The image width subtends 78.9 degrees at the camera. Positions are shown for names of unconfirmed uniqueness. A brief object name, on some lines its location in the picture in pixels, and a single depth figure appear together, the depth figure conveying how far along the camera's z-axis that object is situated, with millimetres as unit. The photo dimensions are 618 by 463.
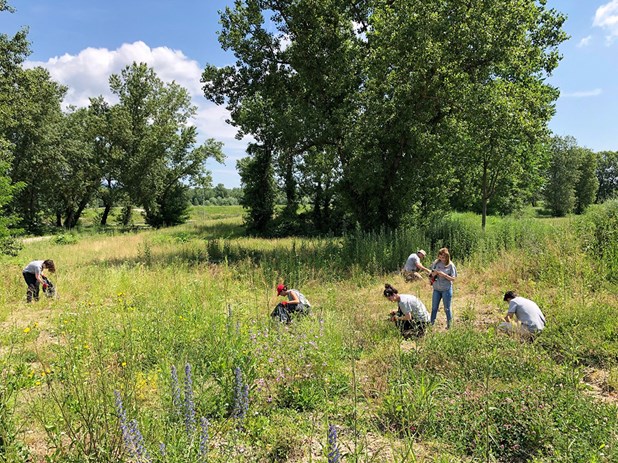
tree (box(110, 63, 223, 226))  35438
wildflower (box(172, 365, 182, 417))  3296
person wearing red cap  7551
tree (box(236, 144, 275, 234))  28734
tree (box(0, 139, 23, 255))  13344
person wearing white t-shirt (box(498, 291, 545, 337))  6301
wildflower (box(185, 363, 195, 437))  2939
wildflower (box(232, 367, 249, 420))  3144
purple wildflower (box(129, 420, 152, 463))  2571
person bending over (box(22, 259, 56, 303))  9445
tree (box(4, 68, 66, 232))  29598
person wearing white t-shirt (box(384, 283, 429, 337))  6930
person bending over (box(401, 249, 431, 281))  10234
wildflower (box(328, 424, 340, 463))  2214
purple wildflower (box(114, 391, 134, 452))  2602
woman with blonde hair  7656
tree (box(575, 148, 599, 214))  60594
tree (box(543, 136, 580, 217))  54062
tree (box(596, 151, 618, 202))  85375
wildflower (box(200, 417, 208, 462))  2597
